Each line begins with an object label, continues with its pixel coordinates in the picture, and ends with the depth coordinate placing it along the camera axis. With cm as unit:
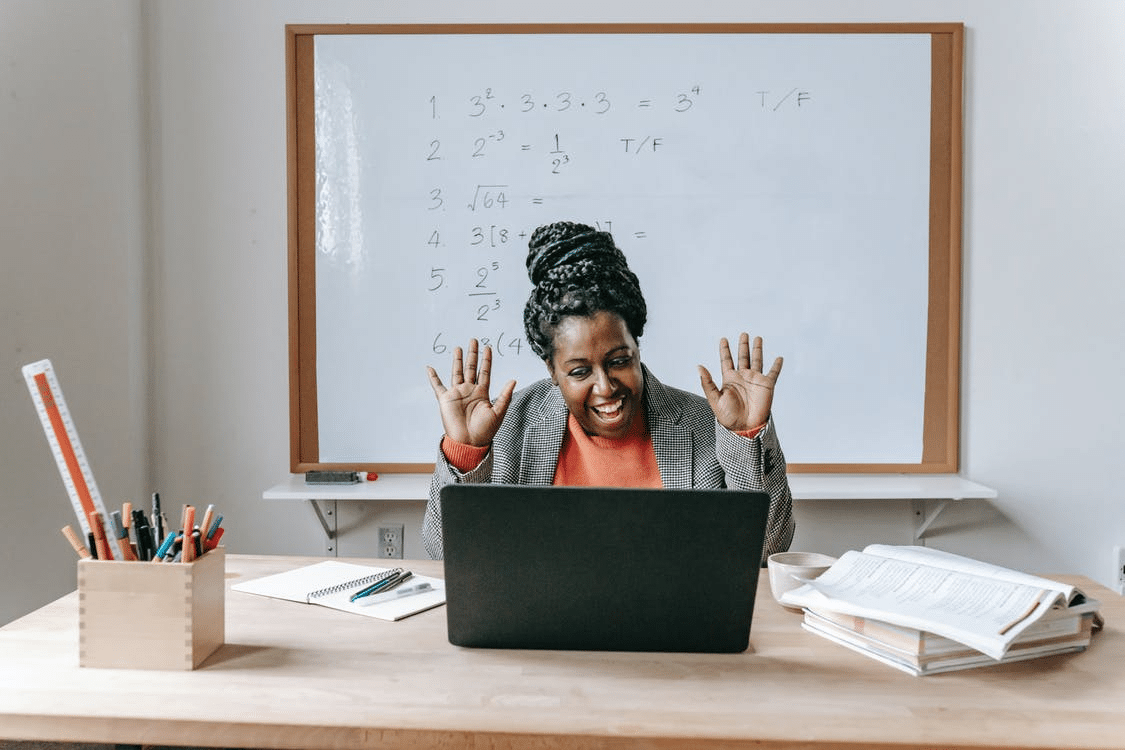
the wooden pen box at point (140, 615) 99
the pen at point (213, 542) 108
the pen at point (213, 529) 108
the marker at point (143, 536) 104
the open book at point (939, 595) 97
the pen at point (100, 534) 102
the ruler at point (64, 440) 101
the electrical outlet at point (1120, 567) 264
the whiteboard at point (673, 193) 259
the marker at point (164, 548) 104
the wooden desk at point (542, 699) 83
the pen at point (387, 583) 128
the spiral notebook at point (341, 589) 123
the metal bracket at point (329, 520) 266
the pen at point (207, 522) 107
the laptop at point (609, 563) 98
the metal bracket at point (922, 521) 260
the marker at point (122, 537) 103
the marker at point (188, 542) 102
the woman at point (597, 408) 173
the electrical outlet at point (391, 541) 267
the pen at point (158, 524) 108
